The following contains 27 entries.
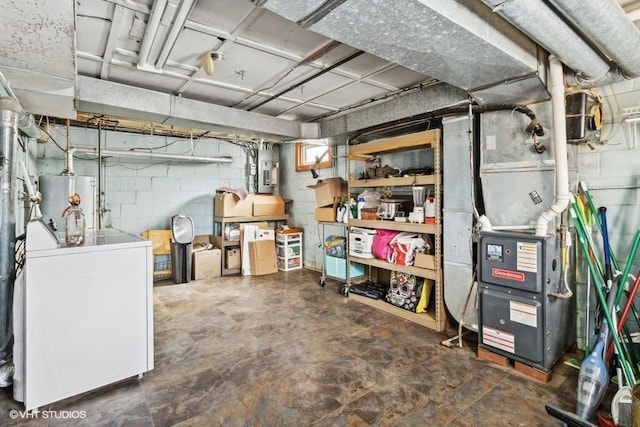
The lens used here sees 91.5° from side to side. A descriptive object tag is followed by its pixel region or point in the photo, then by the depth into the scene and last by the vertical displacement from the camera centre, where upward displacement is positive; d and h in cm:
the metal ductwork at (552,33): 146 +97
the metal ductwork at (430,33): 151 +101
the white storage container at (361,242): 377 -31
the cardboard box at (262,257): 525 -67
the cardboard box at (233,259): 527 -70
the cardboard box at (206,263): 495 -73
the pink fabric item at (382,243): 359 -32
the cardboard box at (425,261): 312 -46
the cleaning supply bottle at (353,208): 402 +11
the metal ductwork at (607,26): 147 +97
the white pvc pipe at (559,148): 214 +47
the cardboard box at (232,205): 520 +22
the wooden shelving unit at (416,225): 306 -10
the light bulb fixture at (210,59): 254 +131
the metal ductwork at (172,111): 295 +118
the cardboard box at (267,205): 548 +23
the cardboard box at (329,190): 446 +39
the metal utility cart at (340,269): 416 -74
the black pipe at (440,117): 238 +99
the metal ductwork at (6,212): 206 +6
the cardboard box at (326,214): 440 +4
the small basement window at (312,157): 519 +106
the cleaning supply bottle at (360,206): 389 +13
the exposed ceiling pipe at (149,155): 433 +97
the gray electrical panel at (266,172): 605 +90
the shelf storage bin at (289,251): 550 -60
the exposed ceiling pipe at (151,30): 193 +132
